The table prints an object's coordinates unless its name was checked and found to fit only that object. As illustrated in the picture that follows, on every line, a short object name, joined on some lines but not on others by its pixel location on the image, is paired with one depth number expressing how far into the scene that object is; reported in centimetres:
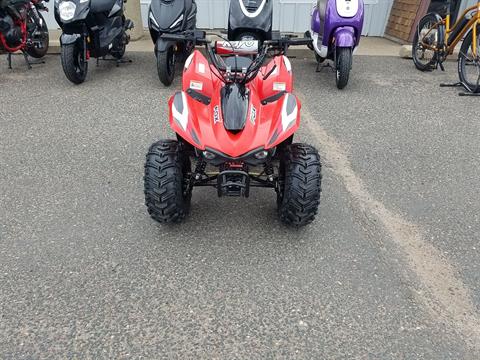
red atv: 233
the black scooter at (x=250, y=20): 542
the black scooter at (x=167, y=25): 509
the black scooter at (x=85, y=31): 502
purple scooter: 510
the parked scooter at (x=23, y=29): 550
